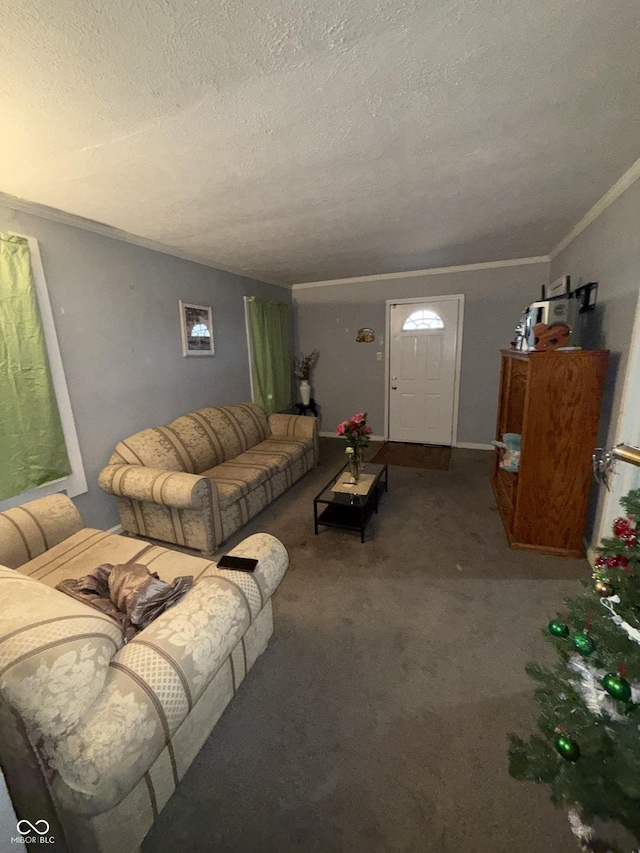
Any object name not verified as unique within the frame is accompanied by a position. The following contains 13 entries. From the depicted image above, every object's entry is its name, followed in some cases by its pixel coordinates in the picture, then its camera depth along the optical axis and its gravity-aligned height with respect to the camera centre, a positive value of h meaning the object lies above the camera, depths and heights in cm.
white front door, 447 -28
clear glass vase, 275 -91
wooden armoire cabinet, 213 -67
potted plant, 514 -29
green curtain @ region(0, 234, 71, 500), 198 -16
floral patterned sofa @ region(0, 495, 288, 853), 78 -86
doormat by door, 413 -135
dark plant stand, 522 -85
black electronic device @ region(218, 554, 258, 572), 136 -82
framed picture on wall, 329 +23
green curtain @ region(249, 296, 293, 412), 427 -2
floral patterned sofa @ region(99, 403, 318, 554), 235 -95
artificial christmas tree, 72 -81
